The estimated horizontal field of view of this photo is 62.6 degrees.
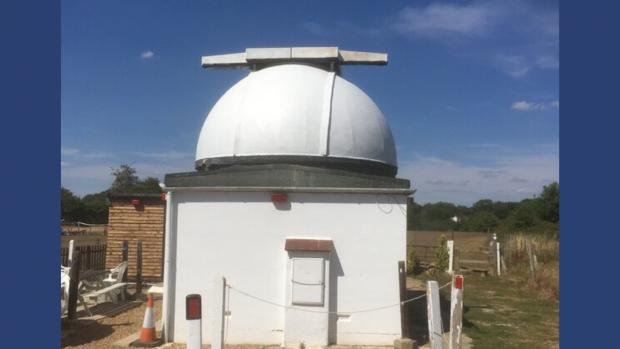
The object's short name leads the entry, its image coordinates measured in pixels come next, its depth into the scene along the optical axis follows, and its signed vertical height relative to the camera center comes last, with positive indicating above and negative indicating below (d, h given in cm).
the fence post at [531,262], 1669 -169
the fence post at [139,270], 1319 -172
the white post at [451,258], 2053 -195
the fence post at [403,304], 822 -153
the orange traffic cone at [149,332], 820 -208
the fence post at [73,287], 973 -161
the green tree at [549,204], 3278 +49
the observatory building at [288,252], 837 -76
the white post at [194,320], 460 -105
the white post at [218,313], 536 -117
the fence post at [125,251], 1405 -133
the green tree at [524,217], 3316 -40
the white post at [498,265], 2048 -222
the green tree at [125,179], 5570 +271
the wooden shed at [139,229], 1538 -78
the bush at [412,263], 2097 -223
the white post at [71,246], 1127 -98
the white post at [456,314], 590 -121
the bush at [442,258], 2075 -199
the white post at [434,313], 598 -125
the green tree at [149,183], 4894 +215
